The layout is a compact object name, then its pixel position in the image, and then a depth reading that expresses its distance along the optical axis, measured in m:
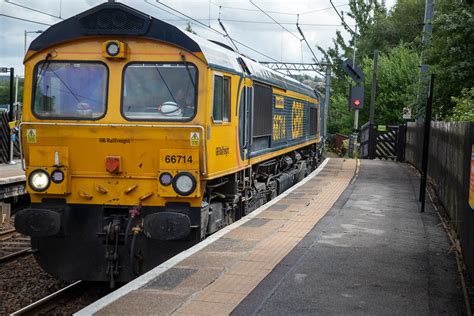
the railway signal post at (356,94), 31.08
